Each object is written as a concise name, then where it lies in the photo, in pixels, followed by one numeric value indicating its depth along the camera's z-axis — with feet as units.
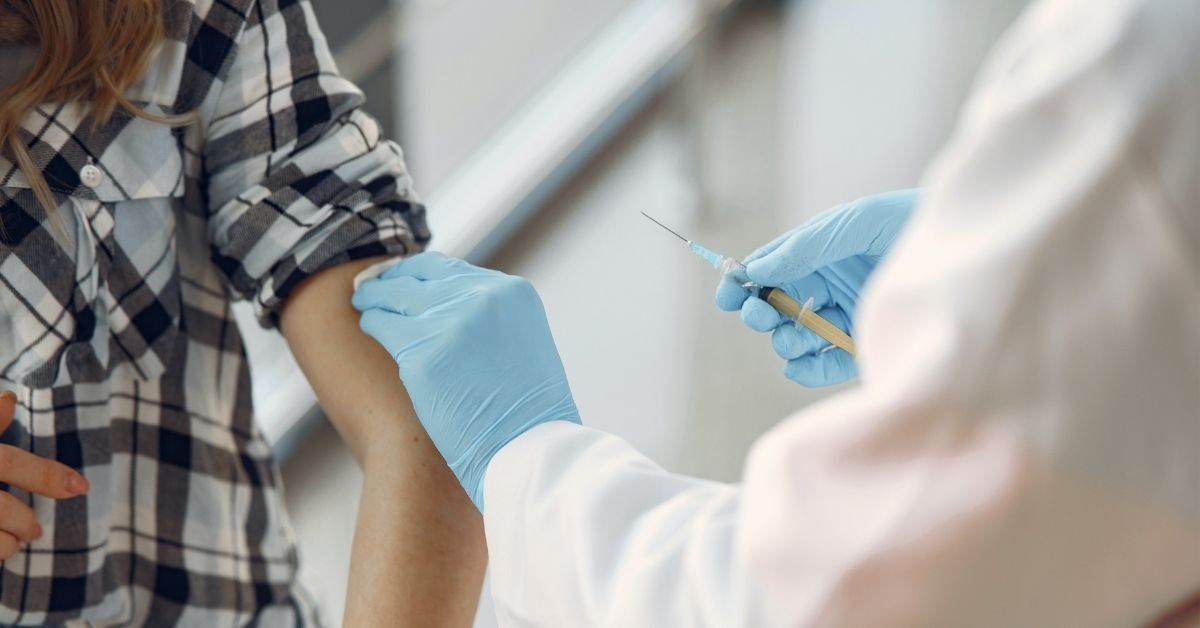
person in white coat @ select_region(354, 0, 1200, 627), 3.38
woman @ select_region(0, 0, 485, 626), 4.26
